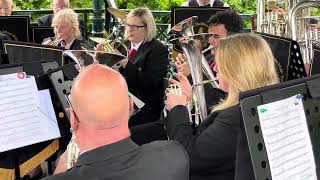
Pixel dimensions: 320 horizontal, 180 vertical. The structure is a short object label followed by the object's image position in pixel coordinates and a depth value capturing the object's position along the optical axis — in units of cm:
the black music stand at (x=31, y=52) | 730
